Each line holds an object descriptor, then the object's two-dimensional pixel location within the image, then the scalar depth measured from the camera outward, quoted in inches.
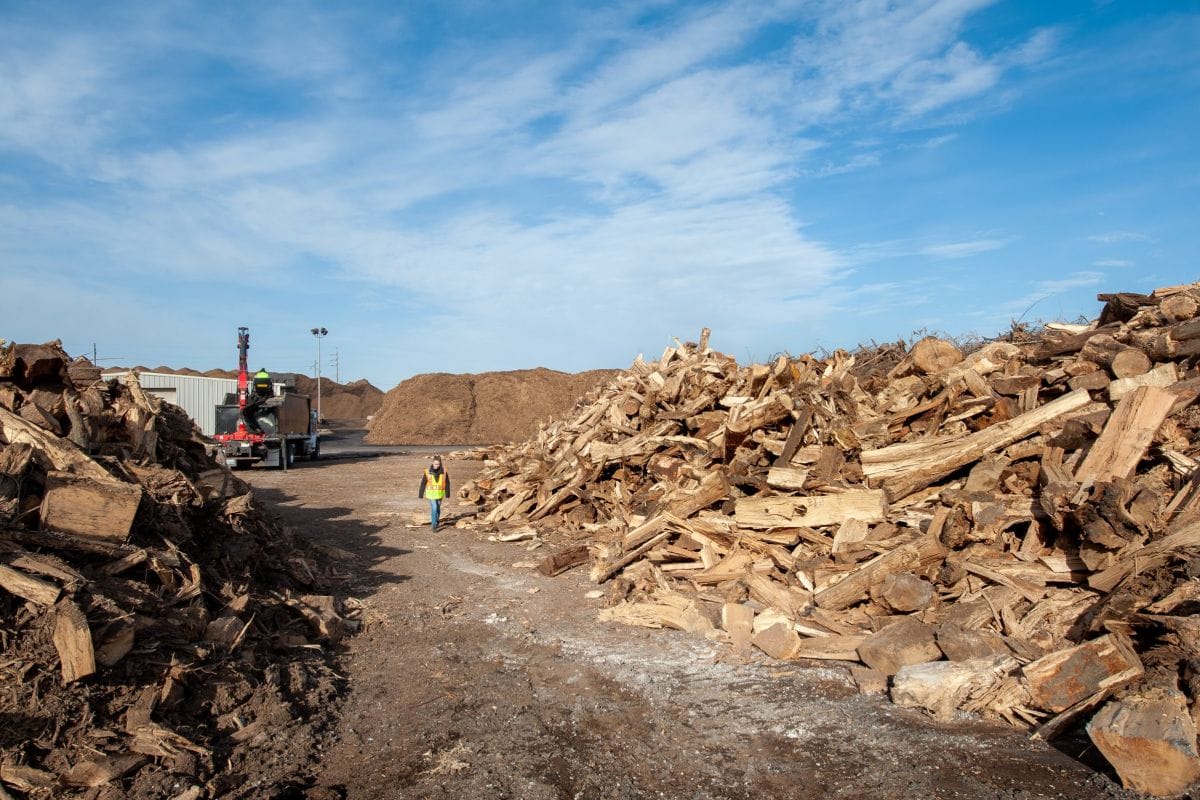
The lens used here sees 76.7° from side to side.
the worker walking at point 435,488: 517.0
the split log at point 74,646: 182.2
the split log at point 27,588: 194.5
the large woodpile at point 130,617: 171.0
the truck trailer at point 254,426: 926.3
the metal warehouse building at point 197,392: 1489.9
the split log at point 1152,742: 154.9
